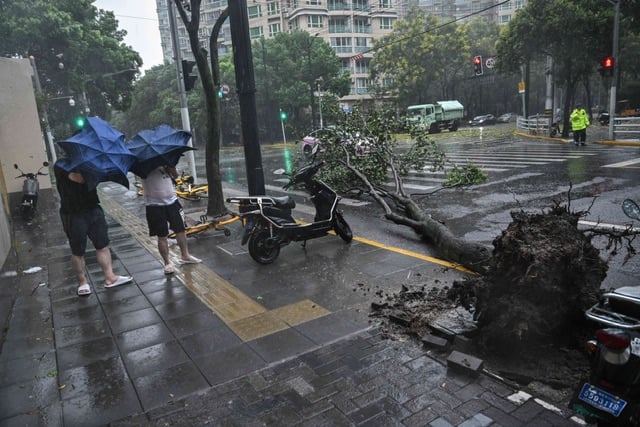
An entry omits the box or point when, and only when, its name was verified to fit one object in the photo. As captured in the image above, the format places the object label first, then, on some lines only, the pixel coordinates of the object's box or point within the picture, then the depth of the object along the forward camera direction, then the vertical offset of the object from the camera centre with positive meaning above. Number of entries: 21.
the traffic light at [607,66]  19.14 +1.16
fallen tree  9.80 -0.95
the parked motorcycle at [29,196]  11.57 -1.48
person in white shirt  6.18 -1.05
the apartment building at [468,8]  78.00 +16.15
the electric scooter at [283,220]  6.50 -1.48
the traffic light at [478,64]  29.66 +2.50
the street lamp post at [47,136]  21.62 -0.07
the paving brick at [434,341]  3.82 -1.91
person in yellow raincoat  19.07 -1.13
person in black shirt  5.34 -1.03
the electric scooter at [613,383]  2.33 -1.45
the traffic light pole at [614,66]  18.50 +1.14
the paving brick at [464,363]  3.40 -1.87
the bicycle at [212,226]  7.98 -1.75
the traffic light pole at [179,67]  13.23 +1.67
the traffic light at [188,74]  11.14 +1.21
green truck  40.22 -0.63
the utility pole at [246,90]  7.35 +0.49
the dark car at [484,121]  50.22 -1.78
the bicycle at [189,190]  12.51 -1.73
